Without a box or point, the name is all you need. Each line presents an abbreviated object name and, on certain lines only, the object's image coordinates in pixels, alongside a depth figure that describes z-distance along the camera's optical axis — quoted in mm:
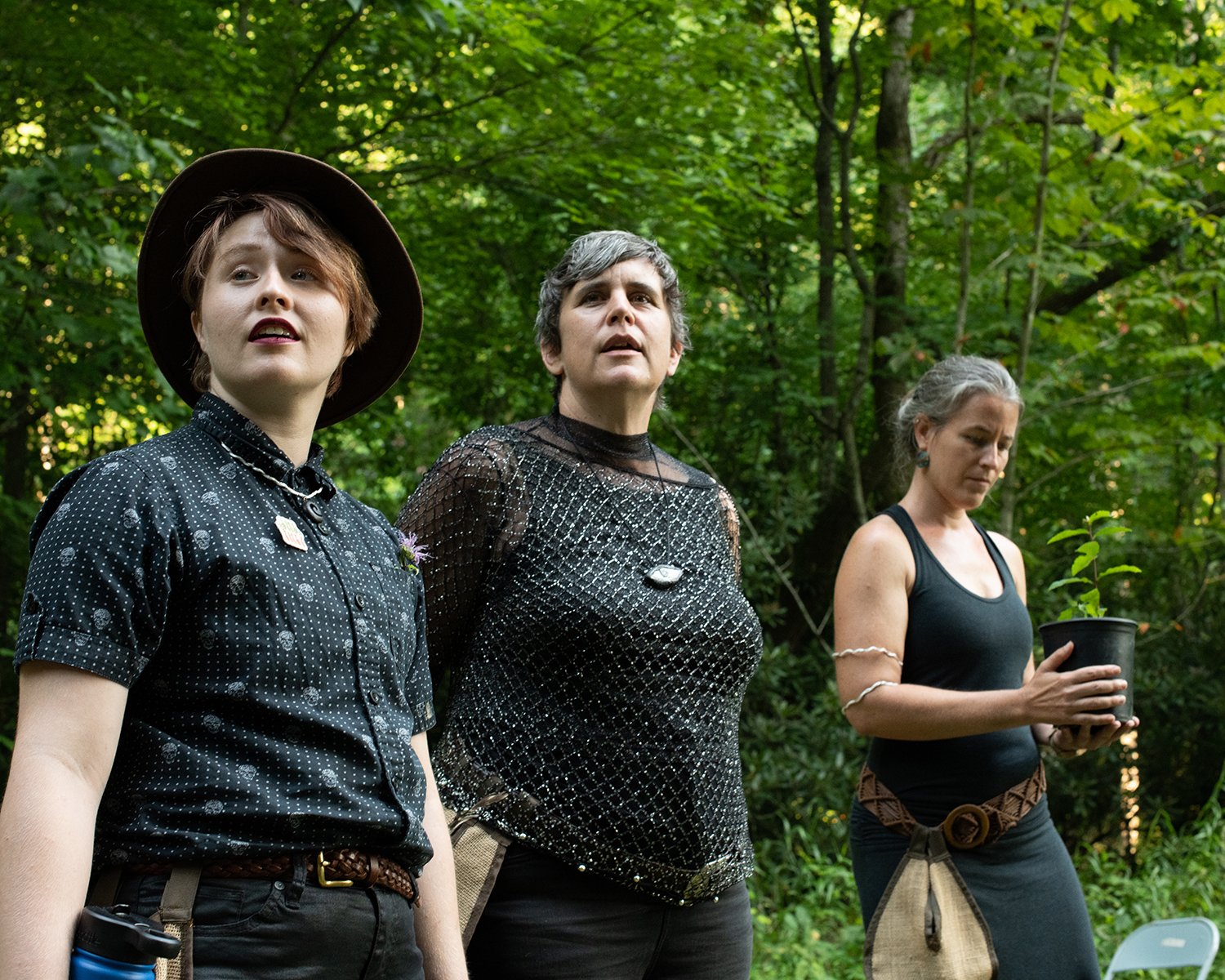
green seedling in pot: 2322
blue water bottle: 1158
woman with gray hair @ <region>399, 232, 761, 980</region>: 2025
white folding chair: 3387
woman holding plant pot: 2484
